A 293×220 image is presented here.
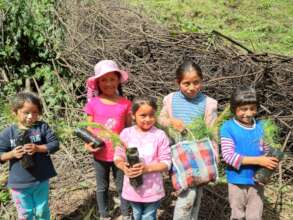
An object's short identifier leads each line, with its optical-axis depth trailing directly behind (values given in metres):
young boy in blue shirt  2.76
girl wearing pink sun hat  3.10
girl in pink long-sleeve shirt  2.74
